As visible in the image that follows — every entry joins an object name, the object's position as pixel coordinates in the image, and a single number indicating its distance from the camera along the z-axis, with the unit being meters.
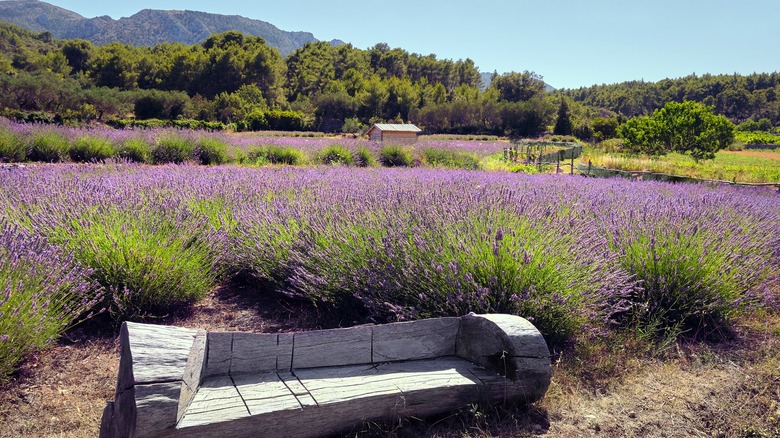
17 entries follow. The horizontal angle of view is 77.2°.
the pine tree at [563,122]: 67.50
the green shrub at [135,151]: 11.23
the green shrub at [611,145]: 42.09
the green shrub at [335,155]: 14.02
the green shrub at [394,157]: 15.62
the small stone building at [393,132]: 26.00
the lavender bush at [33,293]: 2.41
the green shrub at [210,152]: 12.28
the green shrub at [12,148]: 9.87
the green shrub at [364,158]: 14.43
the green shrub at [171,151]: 11.70
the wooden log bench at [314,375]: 1.74
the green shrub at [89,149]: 10.91
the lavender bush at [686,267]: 3.45
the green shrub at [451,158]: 15.88
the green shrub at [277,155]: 13.85
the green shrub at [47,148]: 10.54
